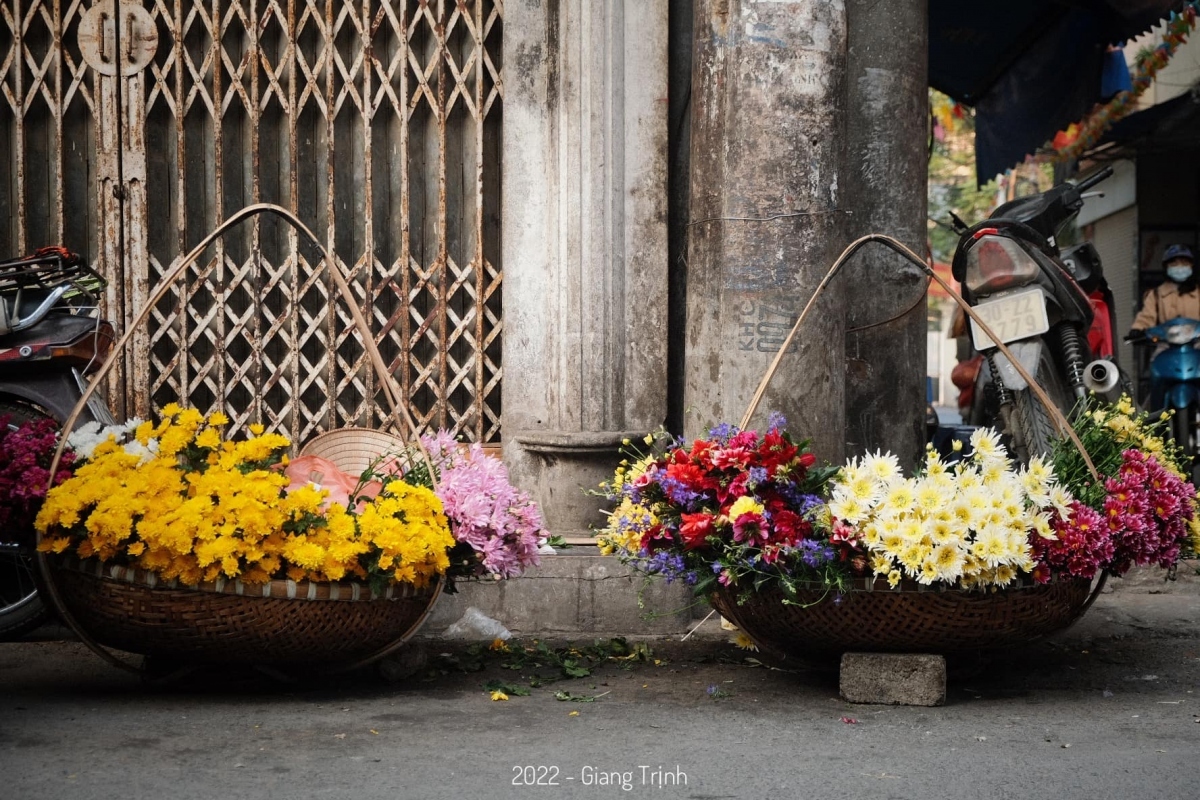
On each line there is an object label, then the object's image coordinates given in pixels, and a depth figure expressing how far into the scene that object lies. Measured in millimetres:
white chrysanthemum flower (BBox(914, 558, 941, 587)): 3949
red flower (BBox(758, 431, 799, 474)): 4207
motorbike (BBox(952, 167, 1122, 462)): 6070
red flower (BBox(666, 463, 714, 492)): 4230
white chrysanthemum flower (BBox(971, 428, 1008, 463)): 4270
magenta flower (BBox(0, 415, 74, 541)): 4289
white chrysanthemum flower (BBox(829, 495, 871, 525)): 4039
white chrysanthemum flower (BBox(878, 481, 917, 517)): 4004
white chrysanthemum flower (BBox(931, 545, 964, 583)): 3941
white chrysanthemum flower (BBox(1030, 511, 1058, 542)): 4070
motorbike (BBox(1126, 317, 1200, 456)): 9117
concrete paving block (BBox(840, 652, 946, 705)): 4254
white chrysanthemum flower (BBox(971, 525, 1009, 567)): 3947
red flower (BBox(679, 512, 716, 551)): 4117
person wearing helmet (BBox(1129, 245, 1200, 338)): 10172
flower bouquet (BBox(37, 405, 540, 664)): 4016
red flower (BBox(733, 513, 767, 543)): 4062
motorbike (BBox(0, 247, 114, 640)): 5273
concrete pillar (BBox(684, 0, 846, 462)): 5289
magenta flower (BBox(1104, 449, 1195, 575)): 4344
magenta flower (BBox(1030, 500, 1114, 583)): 4113
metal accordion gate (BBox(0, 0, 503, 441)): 6289
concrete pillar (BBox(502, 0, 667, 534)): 5980
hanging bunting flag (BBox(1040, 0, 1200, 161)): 11062
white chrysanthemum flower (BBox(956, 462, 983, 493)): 4109
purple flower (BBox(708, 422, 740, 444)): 4383
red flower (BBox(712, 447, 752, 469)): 4211
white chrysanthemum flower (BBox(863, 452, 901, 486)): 4113
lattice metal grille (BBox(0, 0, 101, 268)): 6281
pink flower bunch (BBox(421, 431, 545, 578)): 4414
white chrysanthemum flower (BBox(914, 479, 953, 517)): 4020
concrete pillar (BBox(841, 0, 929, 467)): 6398
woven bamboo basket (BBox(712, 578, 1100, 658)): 4105
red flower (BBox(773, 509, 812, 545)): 4066
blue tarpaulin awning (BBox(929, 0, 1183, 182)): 8491
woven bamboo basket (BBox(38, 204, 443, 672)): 4047
